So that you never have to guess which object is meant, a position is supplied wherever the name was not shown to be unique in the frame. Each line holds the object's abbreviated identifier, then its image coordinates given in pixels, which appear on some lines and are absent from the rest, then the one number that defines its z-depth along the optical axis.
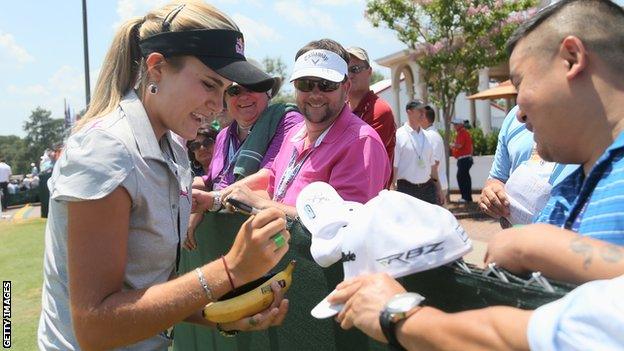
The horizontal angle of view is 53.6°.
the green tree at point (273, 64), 65.65
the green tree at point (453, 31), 14.55
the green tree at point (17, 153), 96.12
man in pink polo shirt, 3.17
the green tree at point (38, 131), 96.38
